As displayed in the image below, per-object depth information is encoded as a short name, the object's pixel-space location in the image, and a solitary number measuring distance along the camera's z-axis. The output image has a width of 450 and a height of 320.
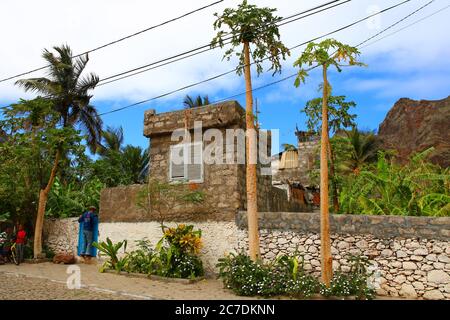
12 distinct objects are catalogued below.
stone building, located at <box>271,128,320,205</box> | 26.08
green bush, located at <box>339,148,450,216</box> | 9.68
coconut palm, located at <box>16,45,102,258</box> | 22.62
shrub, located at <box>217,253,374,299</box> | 7.77
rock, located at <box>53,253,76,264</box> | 12.60
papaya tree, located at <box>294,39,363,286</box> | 8.04
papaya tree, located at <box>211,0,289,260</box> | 9.26
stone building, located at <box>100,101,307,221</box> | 10.47
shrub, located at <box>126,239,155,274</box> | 10.16
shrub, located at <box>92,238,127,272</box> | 10.71
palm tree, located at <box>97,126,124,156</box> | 28.00
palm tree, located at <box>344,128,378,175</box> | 23.61
